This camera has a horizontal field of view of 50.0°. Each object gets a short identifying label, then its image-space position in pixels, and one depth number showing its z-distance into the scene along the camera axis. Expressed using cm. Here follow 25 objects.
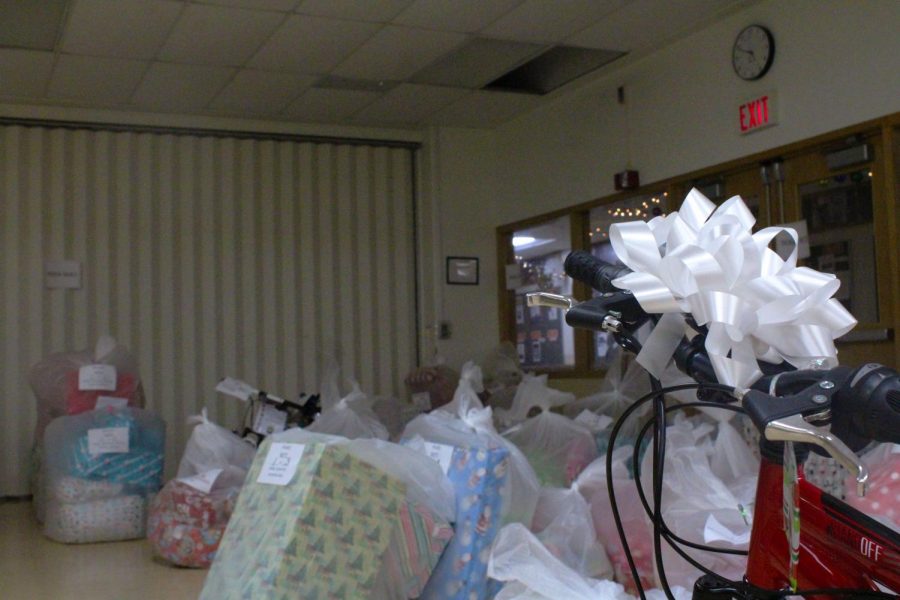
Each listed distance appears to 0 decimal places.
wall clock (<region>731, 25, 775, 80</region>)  438
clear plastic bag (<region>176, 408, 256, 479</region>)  436
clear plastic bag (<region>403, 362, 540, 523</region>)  280
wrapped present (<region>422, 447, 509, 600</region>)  264
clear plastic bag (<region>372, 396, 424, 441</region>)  555
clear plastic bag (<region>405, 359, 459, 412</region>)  589
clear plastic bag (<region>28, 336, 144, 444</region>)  499
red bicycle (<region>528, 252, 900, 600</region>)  67
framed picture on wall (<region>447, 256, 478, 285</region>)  677
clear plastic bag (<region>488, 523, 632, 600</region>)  136
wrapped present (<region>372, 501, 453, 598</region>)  255
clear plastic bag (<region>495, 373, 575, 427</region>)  410
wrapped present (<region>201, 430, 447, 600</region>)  243
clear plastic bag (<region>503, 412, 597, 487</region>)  357
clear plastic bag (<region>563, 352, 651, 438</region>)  439
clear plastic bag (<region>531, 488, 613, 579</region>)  271
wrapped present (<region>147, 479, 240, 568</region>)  403
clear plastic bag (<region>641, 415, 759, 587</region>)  208
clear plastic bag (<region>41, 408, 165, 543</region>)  464
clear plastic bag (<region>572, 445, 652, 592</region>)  261
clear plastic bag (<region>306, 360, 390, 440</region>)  400
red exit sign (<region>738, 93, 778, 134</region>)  436
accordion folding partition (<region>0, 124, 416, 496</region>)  601
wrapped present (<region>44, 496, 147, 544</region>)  462
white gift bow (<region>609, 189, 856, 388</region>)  80
